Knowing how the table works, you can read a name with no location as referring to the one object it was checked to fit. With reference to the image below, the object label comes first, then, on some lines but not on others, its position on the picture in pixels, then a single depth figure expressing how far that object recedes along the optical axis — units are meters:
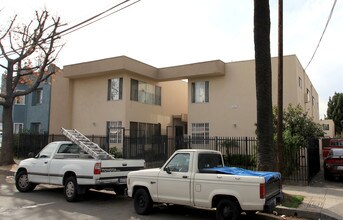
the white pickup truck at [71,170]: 10.27
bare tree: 20.05
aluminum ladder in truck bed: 11.09
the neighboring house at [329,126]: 51.66
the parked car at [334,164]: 14.42
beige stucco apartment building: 21.27
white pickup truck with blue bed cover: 7.21
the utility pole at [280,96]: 11.62
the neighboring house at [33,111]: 26.47
